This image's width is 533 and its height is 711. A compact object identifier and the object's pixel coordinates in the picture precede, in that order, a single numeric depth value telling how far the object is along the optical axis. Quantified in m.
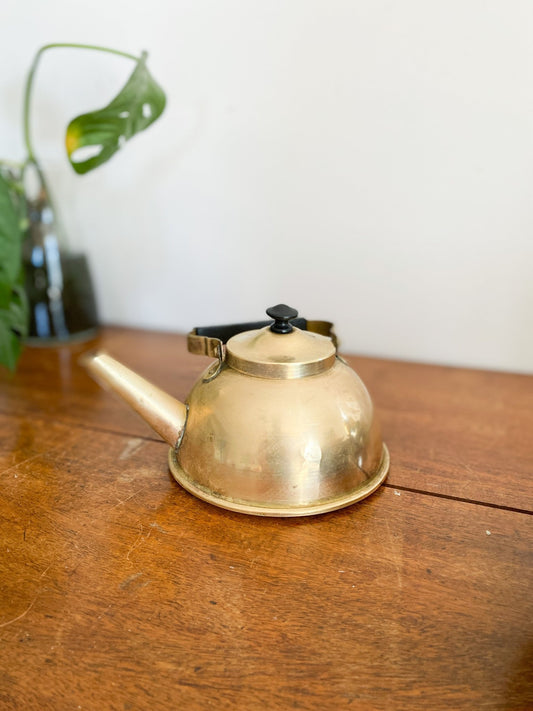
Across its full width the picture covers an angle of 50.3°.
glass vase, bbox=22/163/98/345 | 1.12
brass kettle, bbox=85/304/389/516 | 0.60
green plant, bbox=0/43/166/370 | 0.84
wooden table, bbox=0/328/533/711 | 0.43
